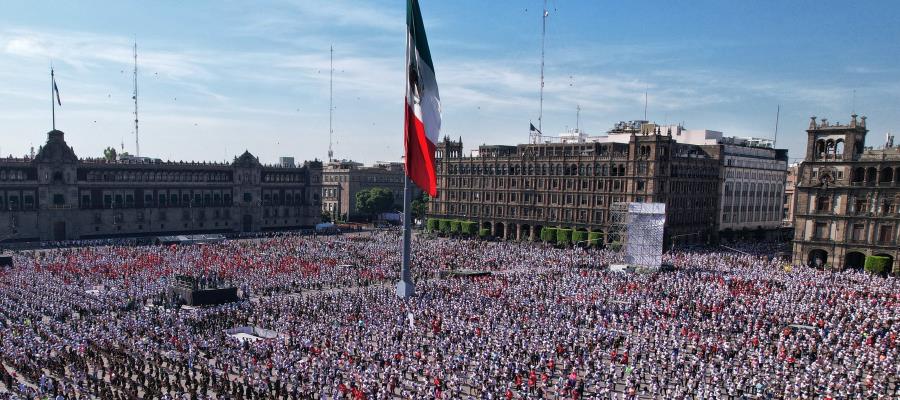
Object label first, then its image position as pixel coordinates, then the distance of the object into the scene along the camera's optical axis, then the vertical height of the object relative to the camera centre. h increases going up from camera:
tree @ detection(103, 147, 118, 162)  127.55 -0.32
